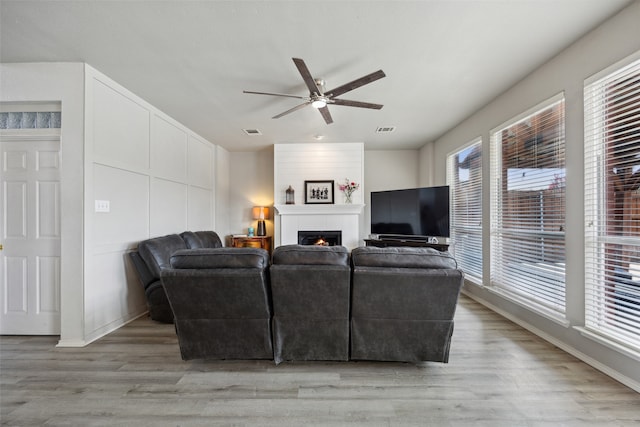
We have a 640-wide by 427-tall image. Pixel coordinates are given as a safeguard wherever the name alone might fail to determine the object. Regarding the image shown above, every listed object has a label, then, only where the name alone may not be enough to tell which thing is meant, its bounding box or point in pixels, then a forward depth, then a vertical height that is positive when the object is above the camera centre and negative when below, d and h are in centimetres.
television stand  398 -51
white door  260 -9
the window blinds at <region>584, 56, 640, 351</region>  186 +4
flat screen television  421 -1
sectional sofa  189 -65
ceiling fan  225 +118
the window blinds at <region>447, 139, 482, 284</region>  385 +9
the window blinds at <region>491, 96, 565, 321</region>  248 +3
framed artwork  538 +43
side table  536 -56
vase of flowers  533 +50
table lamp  563 -6
